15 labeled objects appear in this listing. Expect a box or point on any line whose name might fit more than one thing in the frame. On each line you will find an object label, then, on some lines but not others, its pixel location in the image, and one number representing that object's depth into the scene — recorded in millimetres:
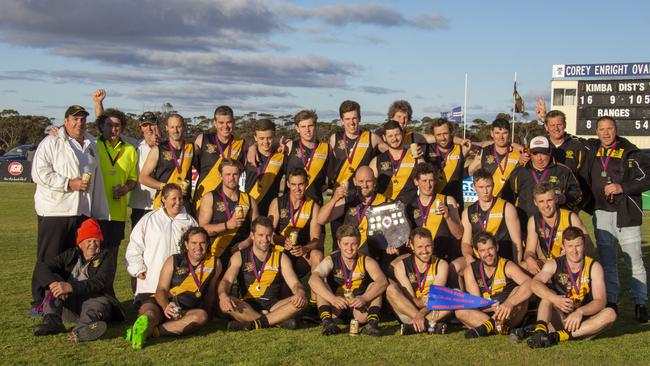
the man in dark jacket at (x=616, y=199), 7262
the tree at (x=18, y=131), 58500
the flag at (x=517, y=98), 26122
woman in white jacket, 6805
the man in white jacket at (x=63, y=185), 6918
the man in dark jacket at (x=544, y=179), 7316
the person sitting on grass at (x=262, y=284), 6547
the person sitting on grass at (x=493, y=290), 6270
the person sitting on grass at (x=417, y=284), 6477
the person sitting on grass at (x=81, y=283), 6293
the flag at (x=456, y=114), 34125
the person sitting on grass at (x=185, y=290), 6223
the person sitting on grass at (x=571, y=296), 6070
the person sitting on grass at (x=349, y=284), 6508
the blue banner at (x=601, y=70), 32281
